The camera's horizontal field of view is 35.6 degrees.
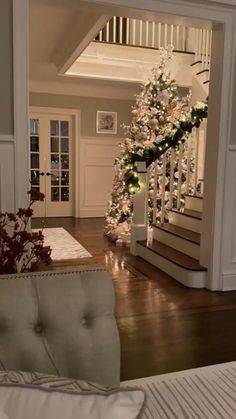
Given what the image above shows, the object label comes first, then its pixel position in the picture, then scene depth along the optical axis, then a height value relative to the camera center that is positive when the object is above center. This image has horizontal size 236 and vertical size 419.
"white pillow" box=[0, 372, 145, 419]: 0.71 -0.46
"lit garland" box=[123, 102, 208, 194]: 4.58 +0.21
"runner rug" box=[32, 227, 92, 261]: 4.61 -1.11
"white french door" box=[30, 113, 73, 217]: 7.53 +0.07
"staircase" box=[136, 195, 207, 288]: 3.54 -0.92
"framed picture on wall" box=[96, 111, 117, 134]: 7.74 +0.93
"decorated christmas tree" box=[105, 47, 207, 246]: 5.12 +0.55
